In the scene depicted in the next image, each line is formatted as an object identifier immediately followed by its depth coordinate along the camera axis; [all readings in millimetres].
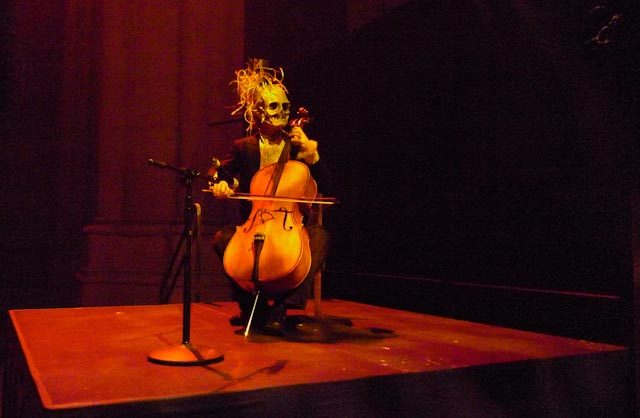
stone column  5453
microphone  3075
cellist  3227
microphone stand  2416
